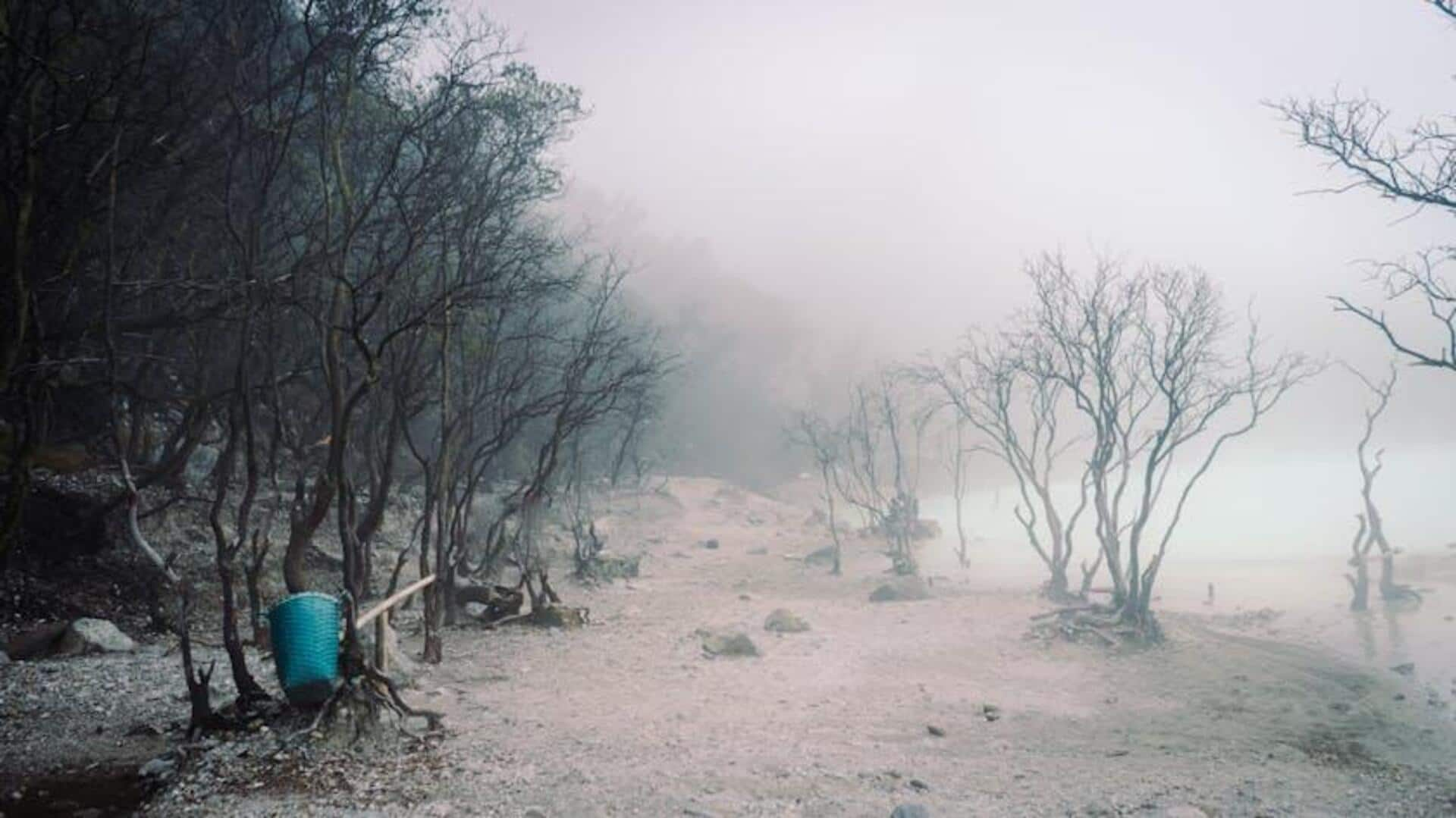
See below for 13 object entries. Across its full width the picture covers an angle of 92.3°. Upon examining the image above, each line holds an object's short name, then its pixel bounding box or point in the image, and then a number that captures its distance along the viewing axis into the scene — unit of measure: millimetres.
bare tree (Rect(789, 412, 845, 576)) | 27259
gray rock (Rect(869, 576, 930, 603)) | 19828
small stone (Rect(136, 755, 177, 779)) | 5266
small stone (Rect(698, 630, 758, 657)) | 11898
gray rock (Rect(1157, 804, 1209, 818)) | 5824
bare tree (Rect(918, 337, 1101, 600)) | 20047
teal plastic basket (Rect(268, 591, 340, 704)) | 6035
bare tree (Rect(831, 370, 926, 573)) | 26572
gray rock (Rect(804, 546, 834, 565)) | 28016
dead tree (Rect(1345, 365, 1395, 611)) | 19156
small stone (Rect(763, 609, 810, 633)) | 14617
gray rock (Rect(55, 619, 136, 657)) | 8188
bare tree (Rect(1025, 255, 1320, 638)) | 15180
